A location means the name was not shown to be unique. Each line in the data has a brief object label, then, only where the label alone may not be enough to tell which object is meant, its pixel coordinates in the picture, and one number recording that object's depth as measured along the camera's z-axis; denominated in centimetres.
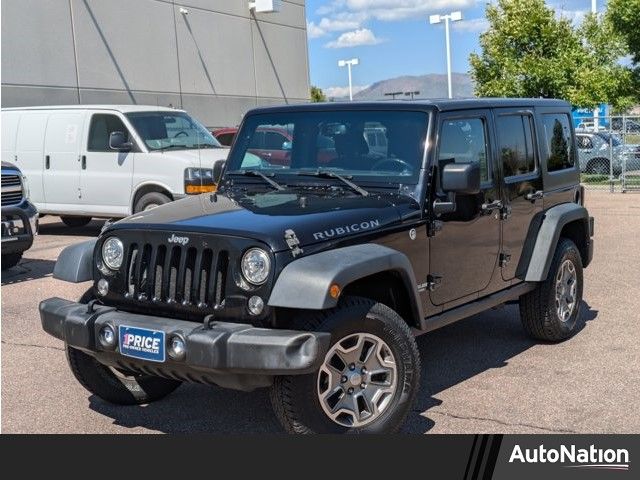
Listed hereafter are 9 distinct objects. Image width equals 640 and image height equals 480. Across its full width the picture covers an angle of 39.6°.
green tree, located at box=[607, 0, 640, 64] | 2062
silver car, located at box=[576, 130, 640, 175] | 2116
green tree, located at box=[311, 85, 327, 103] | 6888
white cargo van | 1224
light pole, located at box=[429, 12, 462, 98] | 3584
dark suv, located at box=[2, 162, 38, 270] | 941
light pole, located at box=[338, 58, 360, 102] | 5406
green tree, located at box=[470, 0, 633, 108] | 2097
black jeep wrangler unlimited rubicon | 427
